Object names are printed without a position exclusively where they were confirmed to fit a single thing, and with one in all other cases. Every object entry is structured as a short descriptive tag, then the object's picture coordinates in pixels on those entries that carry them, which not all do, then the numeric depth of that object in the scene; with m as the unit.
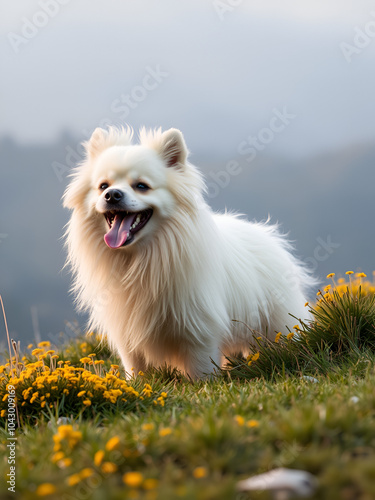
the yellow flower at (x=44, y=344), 4.72
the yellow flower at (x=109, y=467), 2.06
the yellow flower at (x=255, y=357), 4.57
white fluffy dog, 4.49
